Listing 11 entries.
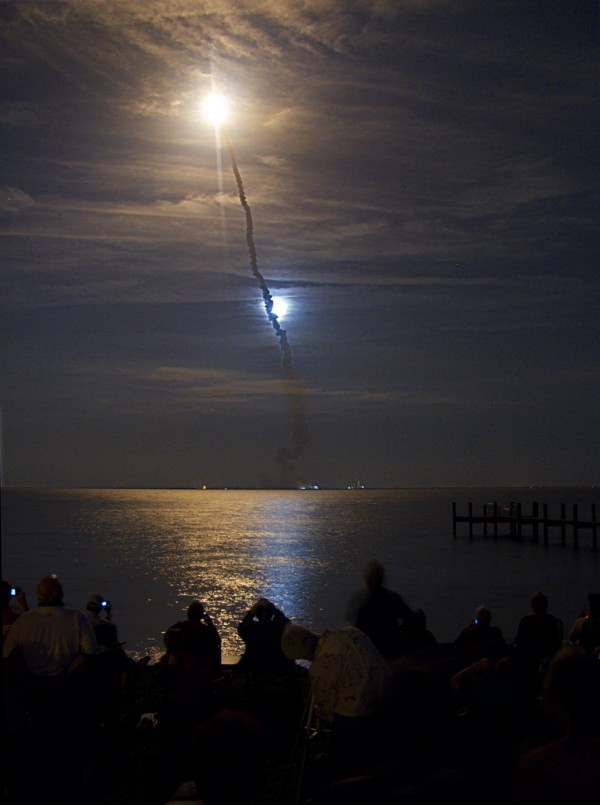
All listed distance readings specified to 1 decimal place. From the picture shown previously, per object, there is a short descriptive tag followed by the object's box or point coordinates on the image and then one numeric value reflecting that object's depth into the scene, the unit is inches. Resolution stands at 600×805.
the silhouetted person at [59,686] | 215.9
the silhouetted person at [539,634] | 335.6
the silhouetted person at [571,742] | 117.7
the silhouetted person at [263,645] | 395.9
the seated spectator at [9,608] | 302.5
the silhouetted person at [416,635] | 313.2
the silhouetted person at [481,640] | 296.0
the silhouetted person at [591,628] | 343.9
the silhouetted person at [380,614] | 300.7
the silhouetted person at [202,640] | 334.0
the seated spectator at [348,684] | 184.4
